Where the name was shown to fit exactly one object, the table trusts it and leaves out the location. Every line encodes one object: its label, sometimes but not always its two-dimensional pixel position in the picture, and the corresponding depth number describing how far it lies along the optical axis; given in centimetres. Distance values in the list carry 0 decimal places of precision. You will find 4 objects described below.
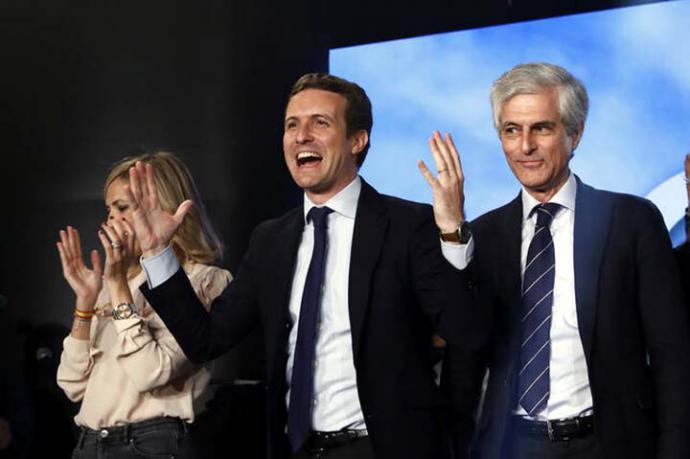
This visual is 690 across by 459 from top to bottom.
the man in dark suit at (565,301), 452
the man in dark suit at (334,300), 468
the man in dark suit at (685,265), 514
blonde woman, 548
